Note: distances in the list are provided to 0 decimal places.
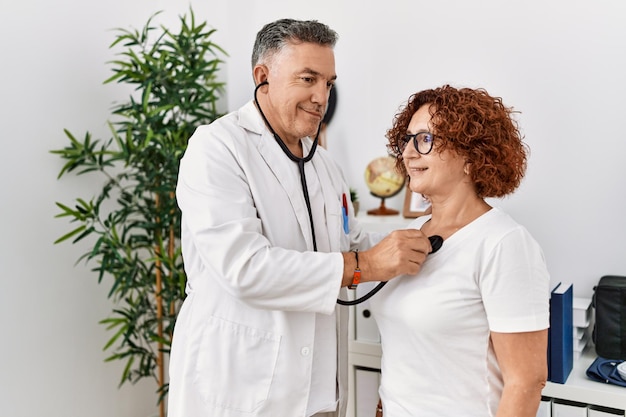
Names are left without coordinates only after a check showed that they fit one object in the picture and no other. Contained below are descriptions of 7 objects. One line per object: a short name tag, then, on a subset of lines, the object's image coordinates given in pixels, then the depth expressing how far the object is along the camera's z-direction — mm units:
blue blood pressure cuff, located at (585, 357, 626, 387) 1743
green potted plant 2363
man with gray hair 1349
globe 2400
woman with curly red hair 1232
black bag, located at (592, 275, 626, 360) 1880
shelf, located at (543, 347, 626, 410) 1692
